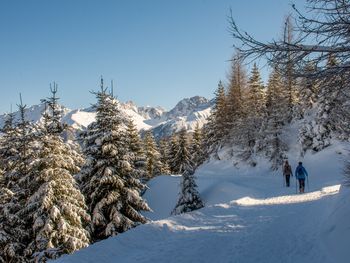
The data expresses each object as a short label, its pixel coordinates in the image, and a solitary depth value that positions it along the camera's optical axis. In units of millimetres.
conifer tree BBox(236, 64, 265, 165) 47688
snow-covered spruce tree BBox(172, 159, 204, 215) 27000
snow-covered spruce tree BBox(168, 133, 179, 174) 59844
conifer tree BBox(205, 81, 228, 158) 55094
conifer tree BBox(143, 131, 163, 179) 59531
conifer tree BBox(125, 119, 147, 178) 43666
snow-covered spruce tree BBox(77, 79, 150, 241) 21250
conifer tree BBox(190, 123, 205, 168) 61000
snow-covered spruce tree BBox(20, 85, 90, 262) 17906
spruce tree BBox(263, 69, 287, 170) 42281
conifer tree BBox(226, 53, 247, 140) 53688
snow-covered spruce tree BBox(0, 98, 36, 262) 18953
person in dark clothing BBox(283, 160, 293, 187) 28688
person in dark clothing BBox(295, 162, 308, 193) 23919
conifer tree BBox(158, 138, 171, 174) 63934
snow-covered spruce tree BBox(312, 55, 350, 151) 38375
